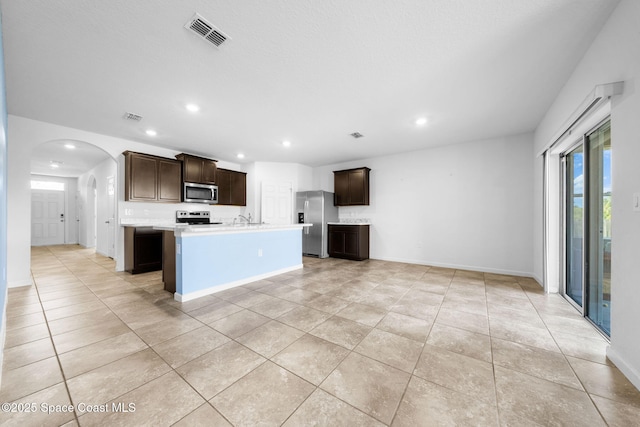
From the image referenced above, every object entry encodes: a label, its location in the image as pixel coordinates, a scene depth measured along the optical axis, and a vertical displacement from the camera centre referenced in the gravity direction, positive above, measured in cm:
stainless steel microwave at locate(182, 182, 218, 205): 524 +48
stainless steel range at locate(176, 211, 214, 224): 539 -8
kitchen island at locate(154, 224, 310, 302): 303 -65
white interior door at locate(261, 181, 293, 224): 660 +31
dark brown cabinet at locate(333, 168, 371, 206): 600 +72
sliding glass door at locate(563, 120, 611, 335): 223 -13
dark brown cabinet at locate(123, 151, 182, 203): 446 +72
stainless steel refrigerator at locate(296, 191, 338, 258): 623 -10
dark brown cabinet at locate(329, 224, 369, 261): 576 -71
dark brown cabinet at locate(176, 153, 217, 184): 520 +104
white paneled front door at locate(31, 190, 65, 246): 829 -13
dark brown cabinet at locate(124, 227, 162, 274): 430 -69
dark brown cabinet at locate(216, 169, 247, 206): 611 +72
